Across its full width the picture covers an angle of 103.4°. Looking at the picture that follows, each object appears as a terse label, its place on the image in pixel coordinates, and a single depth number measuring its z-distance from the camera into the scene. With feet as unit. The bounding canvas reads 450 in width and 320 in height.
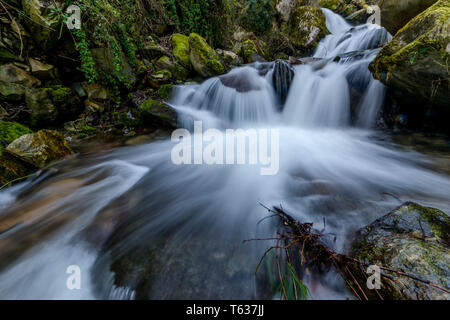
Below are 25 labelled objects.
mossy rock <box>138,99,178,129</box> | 16.87
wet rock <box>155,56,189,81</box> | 23.53
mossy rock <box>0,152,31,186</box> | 9.12
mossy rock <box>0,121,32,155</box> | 10.64
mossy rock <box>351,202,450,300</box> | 3.36
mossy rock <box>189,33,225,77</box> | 22.48
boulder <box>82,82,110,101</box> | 17.95
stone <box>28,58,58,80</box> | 14.62
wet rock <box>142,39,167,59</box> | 23.85
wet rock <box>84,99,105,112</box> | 17.76
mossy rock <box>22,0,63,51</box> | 13.67
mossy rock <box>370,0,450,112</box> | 8.85
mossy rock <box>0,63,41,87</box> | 13.33
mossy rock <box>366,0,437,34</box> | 14.43
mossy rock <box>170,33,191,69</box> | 23.70
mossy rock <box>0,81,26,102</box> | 13.38
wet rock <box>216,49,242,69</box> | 27.44
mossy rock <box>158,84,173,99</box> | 20.10
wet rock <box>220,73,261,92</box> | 21.49
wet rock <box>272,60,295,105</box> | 21.16
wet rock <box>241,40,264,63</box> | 29.14
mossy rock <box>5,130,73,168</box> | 9.75
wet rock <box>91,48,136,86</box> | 17.65
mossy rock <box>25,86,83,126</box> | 14.20
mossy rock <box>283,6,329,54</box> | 34.42
